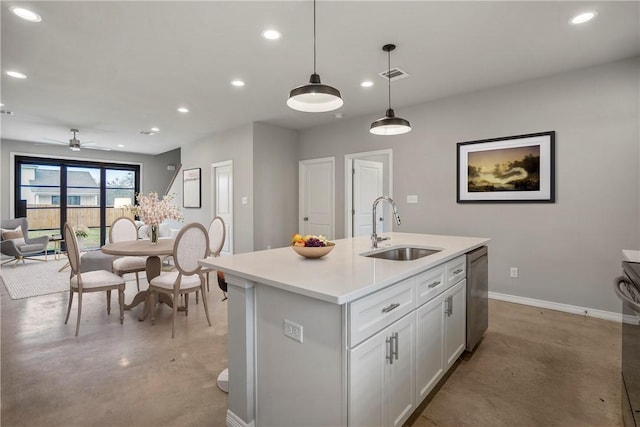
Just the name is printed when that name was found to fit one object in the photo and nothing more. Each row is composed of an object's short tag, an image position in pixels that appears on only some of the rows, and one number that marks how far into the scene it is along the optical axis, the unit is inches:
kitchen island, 50.5
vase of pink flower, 143.2
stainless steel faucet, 95.6
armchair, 235.5
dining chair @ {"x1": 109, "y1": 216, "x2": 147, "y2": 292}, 152.2
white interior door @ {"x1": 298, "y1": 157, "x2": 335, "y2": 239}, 226.4
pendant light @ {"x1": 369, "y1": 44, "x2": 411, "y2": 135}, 106.8
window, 296.2
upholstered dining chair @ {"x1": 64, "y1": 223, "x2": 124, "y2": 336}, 118.3
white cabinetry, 51.3
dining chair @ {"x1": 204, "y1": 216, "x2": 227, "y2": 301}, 161.8
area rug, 171.1
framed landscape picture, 140.9
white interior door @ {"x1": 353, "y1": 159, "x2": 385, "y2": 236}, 220.7
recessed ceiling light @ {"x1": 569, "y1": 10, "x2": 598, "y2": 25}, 95.3
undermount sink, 95.5
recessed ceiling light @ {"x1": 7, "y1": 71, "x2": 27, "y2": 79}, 135.2
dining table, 124.6
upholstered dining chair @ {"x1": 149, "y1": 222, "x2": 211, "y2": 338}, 117.7
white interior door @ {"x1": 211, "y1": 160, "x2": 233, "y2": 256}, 245.4
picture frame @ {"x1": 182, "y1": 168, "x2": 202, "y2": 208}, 280.7
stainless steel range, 50.7
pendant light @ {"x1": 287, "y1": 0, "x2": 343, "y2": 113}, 80.4
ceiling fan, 240.1
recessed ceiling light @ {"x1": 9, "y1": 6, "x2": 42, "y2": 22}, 91.5
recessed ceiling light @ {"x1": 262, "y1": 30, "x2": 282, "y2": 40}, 105.0
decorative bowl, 73.5
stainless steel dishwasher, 95.0
